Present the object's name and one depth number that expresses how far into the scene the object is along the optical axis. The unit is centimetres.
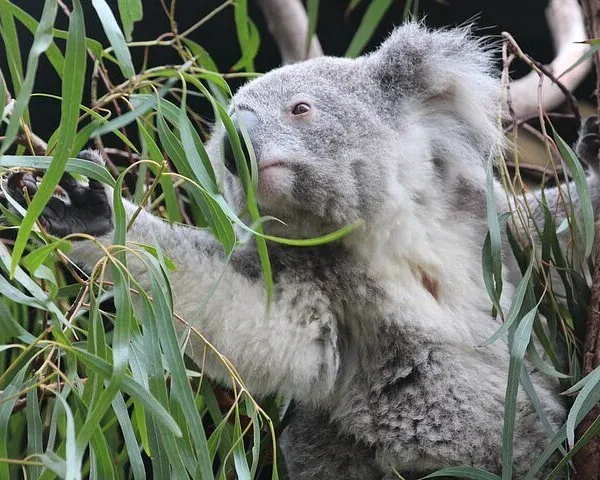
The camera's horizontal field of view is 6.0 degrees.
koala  355
